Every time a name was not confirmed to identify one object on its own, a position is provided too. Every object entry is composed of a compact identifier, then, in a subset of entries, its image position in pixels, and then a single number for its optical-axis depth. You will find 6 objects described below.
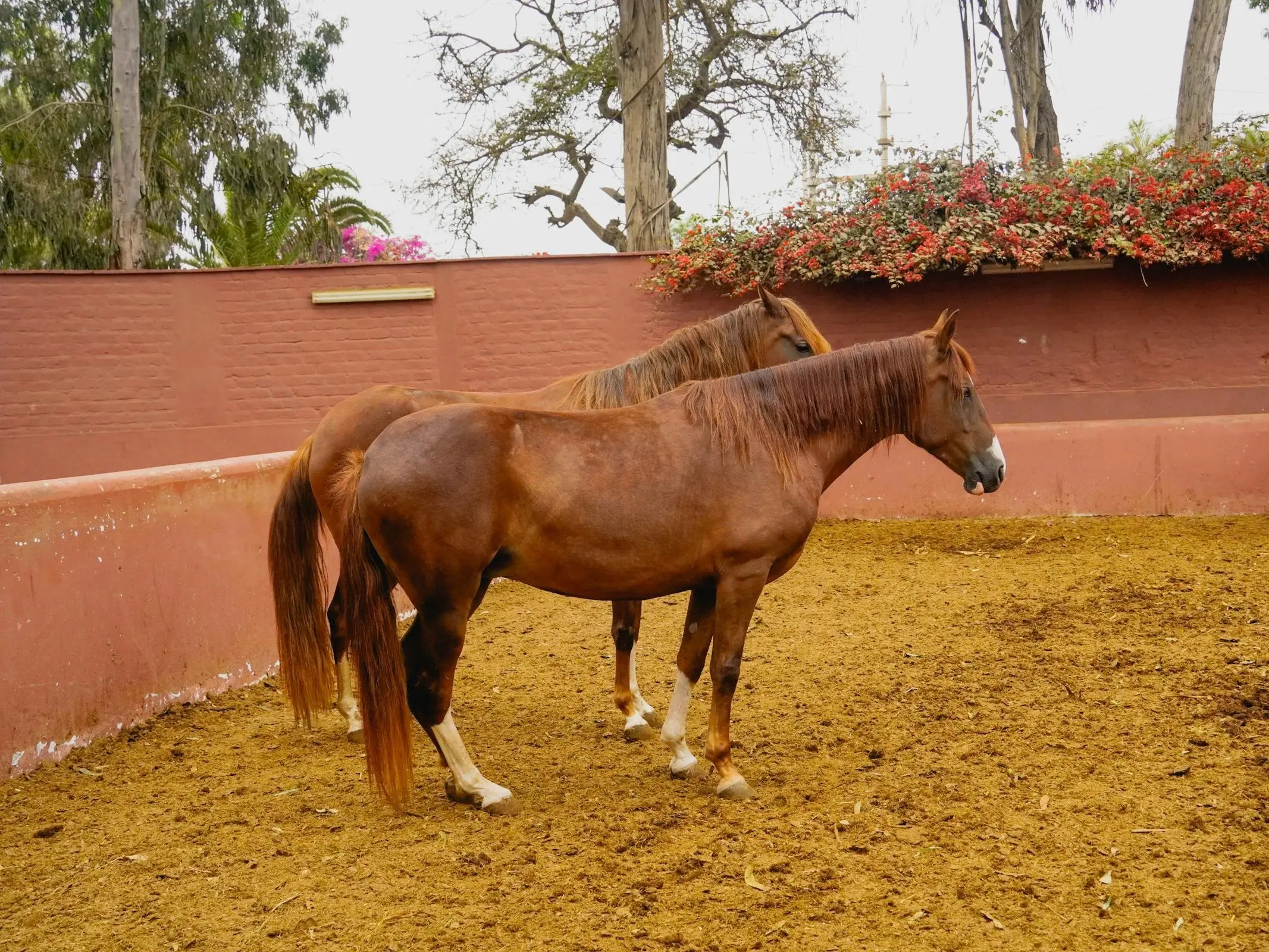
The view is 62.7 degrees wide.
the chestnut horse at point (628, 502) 3.62
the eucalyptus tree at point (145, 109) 17.98
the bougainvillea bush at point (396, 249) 19.00
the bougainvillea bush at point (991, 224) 9.34
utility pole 23.77
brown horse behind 4.55
